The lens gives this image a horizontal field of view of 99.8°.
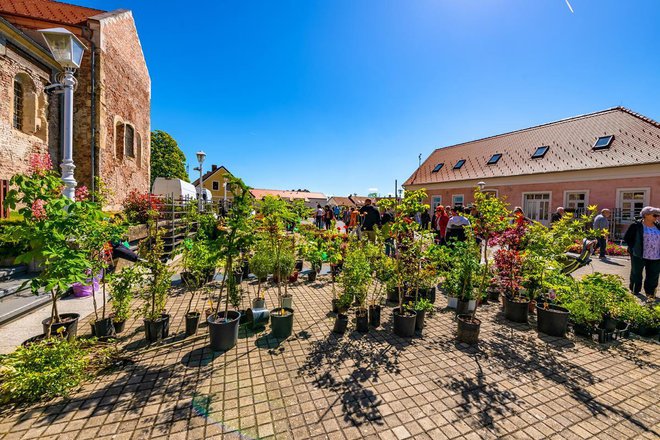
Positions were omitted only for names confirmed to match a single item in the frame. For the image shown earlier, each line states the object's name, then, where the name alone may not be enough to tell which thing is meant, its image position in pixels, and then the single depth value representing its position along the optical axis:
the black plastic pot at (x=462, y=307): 5.03
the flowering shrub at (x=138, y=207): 9.38
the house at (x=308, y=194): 55.24
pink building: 14.41
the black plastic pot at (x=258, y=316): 4.44
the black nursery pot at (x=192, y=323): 4.04
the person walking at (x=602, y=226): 9.87
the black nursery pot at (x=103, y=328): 3.76
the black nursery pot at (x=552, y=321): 4.23
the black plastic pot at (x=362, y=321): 4.30
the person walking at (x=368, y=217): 8.84
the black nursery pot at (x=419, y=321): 4.36
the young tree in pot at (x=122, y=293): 3.91
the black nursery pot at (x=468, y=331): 3.96
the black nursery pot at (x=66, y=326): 3.39
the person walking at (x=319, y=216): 17.92
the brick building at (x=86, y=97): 8.40
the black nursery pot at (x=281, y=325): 4.09
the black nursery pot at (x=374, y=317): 4.54
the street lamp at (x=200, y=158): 12.91
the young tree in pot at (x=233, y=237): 3.52
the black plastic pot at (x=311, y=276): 7.20
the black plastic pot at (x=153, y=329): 3.82
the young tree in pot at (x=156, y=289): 3.85
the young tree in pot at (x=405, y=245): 4.17
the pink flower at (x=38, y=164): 2.98
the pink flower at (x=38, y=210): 2.82
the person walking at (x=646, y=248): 5.68
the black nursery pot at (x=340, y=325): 4.25
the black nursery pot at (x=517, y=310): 4.74
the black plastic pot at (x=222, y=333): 3.63
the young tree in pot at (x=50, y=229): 2.59
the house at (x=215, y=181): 44.59
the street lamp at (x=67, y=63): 4.48
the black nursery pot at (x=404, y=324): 4.16
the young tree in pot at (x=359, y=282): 4.32
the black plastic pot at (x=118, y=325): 4.05
